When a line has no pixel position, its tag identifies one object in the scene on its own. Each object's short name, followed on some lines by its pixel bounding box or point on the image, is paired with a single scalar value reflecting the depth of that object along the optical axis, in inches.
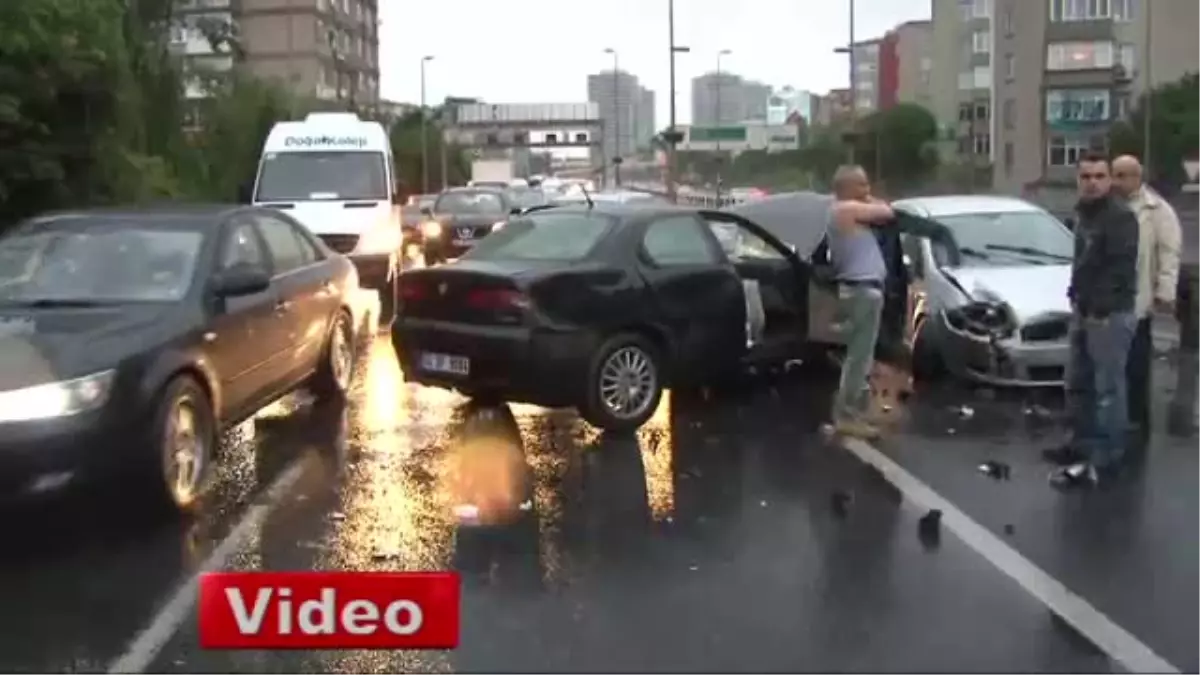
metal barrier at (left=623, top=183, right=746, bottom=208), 1517.7
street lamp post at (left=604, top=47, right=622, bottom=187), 2890.3
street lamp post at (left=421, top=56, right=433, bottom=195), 2865.4
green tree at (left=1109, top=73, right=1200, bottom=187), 2269.9
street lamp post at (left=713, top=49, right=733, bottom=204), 2159.7
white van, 754.2
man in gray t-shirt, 355.3
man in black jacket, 295.9
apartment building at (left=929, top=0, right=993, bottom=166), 3629.4
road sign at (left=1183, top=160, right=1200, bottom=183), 939.0
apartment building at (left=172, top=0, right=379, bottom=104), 3531.0
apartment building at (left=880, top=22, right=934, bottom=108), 4328.2
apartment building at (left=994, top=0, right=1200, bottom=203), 2989.7
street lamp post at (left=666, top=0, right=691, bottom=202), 1788.9
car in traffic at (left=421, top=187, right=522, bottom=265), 995.3
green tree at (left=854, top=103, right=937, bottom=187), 2653.8
